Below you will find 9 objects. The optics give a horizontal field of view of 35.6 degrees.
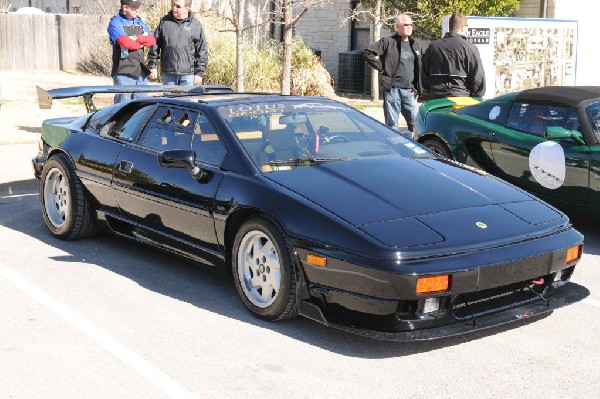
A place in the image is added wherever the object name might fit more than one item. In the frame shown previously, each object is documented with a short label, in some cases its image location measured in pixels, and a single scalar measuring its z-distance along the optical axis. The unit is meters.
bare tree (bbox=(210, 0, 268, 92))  14.29
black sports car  4.84
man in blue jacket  11.05
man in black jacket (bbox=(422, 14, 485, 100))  10.80
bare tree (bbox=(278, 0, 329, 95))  14.19
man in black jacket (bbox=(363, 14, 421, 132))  11.17
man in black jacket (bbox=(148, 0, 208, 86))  11.25
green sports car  7.59
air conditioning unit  22.33
